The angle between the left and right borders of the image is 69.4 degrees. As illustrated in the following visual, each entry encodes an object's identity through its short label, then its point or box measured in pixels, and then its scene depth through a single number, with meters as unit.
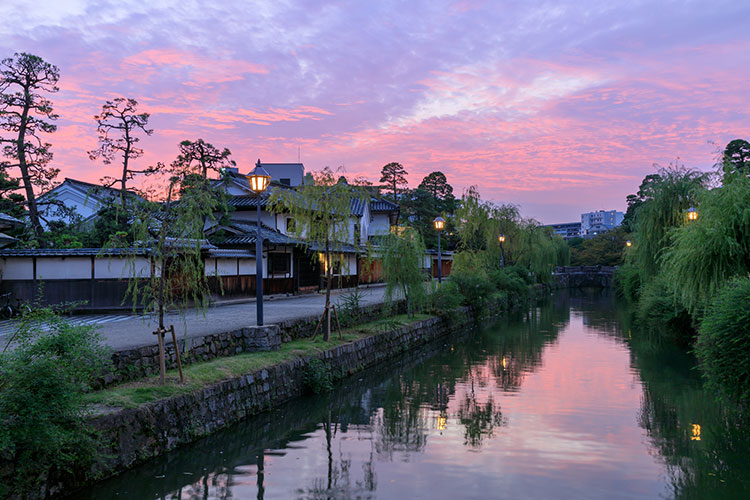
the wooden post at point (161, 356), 9.19
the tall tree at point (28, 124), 23.22
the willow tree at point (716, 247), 12.40
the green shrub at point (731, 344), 8.87
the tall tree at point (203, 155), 32.62
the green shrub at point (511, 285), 35.56
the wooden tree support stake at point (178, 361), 9.40
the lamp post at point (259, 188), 13.03
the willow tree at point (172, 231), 9.38
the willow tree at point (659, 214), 24.16
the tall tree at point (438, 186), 59.05
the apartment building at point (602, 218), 188.25
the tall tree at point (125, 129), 26.92
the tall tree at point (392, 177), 61.31
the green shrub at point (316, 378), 12.88
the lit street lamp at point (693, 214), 18.66
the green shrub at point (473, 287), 27.75
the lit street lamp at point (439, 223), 24.05
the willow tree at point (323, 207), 15.68
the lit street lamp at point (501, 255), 41.28
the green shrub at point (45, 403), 5.94
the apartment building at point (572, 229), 194.12
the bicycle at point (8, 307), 16.72
